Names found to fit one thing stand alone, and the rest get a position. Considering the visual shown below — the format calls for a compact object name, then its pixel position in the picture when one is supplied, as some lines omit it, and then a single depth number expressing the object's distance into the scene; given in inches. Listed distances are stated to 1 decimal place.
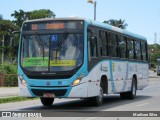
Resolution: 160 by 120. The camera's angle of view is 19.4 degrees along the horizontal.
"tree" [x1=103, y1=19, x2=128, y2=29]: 4126.2
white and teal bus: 655.1
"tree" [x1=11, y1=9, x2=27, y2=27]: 4436.5
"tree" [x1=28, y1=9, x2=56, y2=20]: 4344.2
